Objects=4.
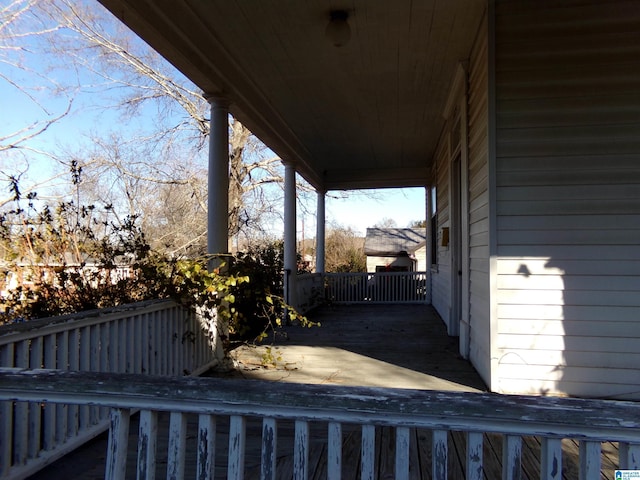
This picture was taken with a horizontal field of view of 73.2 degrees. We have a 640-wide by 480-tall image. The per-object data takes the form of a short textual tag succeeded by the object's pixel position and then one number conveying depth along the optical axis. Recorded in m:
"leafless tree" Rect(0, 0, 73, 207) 6.83
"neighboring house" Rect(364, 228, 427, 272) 21.69
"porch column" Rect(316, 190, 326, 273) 9.72
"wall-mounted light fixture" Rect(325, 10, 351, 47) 3.54
